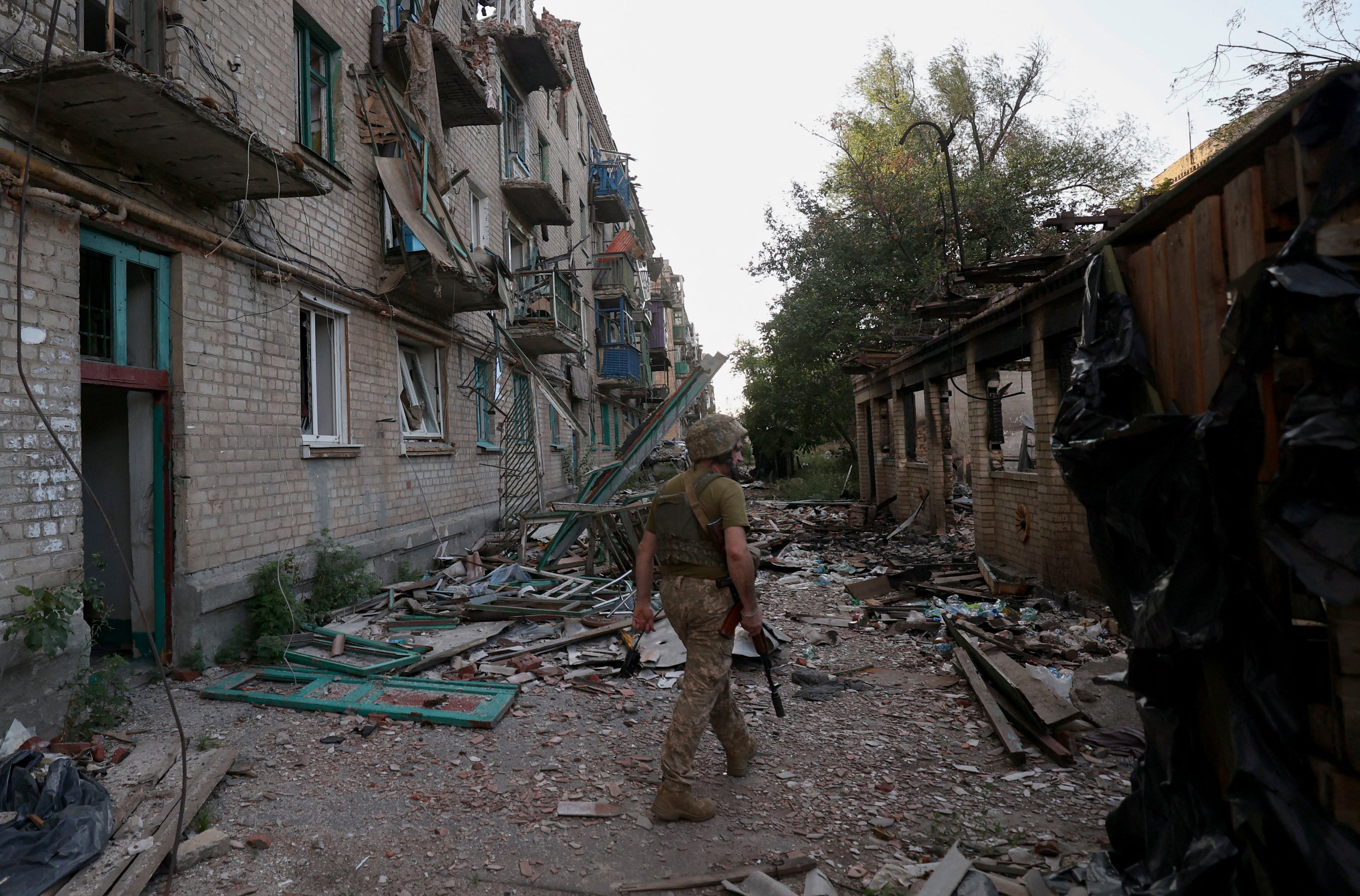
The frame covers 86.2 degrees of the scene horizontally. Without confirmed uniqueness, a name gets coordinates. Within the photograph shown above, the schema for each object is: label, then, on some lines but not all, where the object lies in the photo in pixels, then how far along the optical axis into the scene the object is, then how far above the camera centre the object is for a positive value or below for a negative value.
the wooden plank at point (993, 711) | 3.98 -1.59
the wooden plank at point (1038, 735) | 3.89 -1.59
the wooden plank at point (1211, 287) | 2.32 +0.52
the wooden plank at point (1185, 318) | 2.44 +0.45
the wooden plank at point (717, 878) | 2.90 -1.67
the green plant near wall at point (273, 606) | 6.04 -1.06
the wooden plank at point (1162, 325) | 2.59 +0.45
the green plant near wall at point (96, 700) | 4.18 -1.29
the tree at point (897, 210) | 16.91 +6.11
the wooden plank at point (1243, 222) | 2.14 +0.68
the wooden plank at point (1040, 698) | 4.07 -1.44
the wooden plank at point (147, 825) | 2.68 -1.45
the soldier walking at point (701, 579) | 3.41 -0.57
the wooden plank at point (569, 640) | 6.02 -1.48
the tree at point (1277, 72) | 6.96 +4.04
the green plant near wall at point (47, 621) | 3.92 -0.73
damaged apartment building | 4.38 +1.62
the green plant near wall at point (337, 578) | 6.91 -0.98
